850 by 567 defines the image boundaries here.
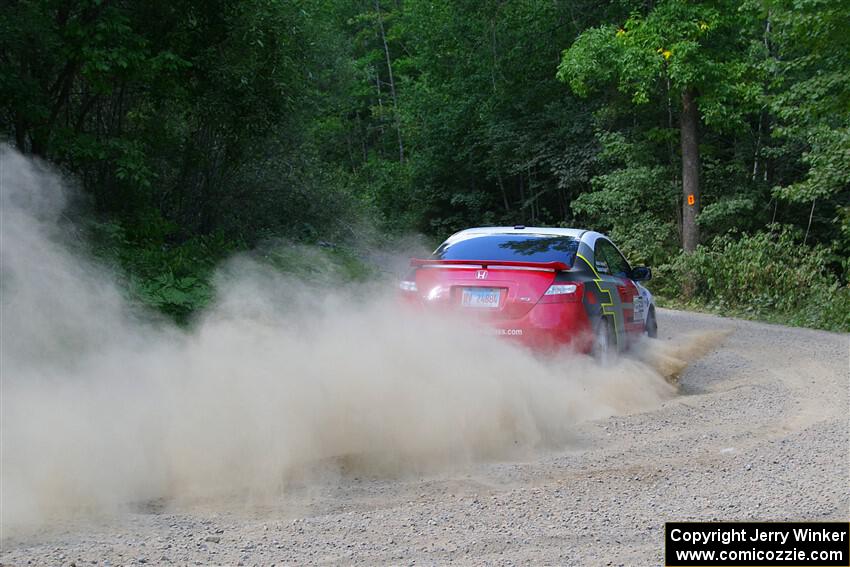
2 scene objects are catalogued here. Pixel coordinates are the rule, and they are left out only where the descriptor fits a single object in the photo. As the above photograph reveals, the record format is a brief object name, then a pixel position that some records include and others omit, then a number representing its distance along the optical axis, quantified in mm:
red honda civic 8789
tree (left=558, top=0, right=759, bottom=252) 21359
